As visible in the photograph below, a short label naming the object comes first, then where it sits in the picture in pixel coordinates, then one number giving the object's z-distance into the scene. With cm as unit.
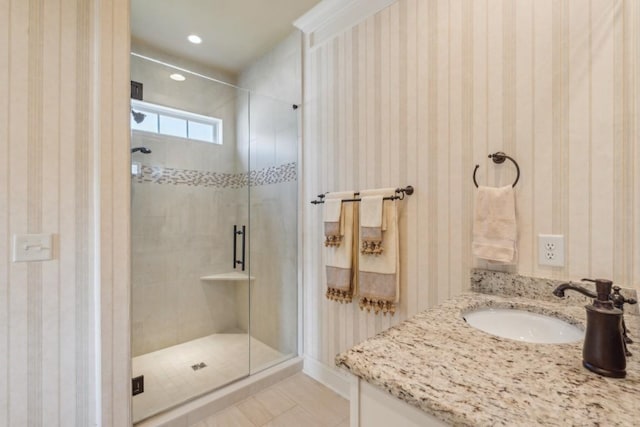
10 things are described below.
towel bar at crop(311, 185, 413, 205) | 164
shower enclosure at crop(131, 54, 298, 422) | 220
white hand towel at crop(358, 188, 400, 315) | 168
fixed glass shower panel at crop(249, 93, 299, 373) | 245
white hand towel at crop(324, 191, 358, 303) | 191
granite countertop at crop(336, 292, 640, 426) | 50
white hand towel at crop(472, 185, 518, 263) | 126
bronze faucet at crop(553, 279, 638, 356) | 73
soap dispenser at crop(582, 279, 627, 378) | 61
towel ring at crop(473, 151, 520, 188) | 129
